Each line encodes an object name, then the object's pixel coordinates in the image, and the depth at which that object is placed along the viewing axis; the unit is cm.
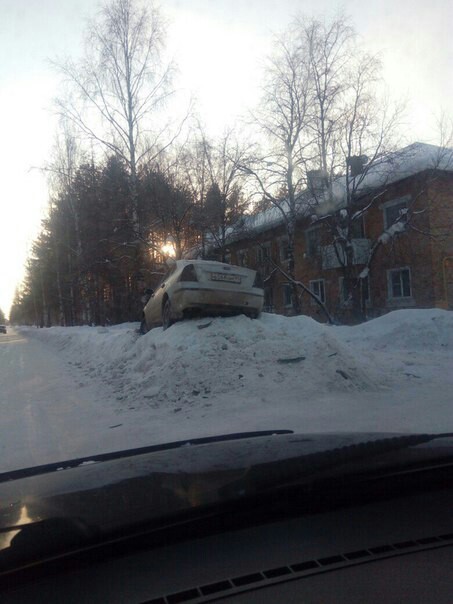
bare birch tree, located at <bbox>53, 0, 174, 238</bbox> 2139
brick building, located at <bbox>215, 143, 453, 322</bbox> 2162
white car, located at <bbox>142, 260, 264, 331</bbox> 962
